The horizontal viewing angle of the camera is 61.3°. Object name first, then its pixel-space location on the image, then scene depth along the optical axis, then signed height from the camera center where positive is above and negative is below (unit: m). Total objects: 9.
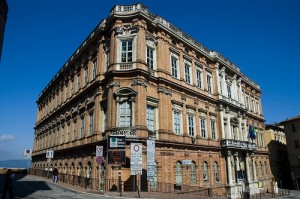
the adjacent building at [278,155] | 53.44 +0.03
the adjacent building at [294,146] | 49.53 +1.76
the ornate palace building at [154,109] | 23.47 +5.34
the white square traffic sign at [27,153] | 35.28 +0.66
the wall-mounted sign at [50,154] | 27.30 +0.42
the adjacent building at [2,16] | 10.10 +5.68
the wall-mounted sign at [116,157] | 19.21 +0.02
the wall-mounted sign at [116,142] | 19.69 +1.17
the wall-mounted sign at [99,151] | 19.23 +0.48
